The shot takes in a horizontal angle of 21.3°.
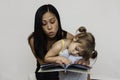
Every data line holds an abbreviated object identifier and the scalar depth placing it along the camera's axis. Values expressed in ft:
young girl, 6.28
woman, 6.88
